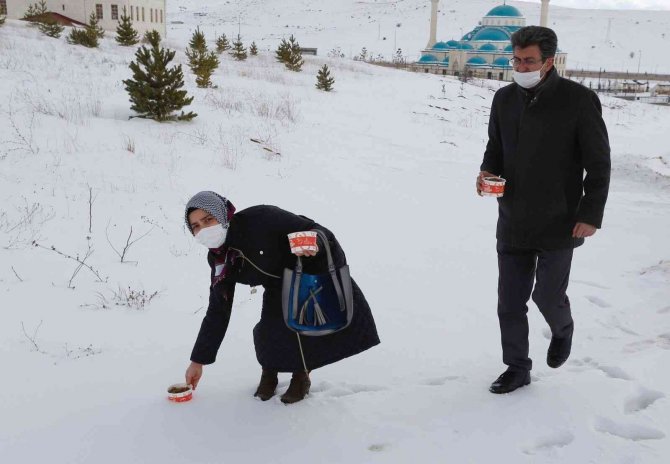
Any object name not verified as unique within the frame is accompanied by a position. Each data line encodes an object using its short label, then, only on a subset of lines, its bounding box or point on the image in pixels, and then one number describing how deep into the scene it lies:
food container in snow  3.05
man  2.91
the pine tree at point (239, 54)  26.17
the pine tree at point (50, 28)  22.23
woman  2.77
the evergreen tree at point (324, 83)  18.56
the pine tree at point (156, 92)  9.88
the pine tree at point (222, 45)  28.59
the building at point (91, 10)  37.72
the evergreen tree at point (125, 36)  23.88
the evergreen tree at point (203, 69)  14.62
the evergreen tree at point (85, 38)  20.44
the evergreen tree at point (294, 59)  23.58
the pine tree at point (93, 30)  20.51
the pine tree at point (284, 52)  23.67
